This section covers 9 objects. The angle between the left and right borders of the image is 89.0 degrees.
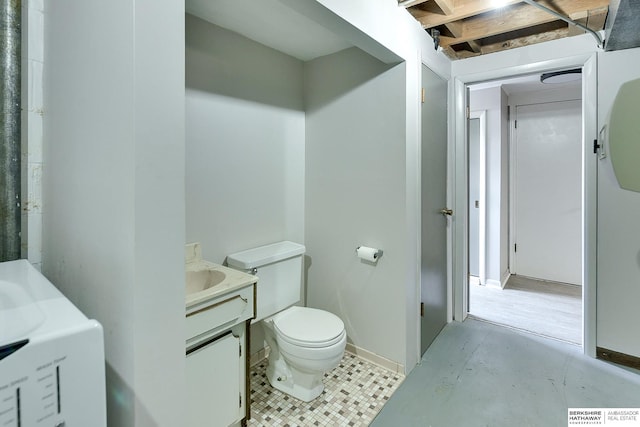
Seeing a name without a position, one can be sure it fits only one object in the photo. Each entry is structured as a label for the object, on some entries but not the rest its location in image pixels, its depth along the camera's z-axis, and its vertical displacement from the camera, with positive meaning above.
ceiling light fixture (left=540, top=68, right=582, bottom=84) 2.50 +1.22
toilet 1.75 -0.65
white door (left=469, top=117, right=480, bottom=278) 3.84 +0.26
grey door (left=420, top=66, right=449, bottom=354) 2.26 +0.06
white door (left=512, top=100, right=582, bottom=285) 3.70 +0.29
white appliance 0.52 -0.26
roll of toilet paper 2.13 -0.26
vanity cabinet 1.32 -0.63
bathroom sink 1.30 -0.31
